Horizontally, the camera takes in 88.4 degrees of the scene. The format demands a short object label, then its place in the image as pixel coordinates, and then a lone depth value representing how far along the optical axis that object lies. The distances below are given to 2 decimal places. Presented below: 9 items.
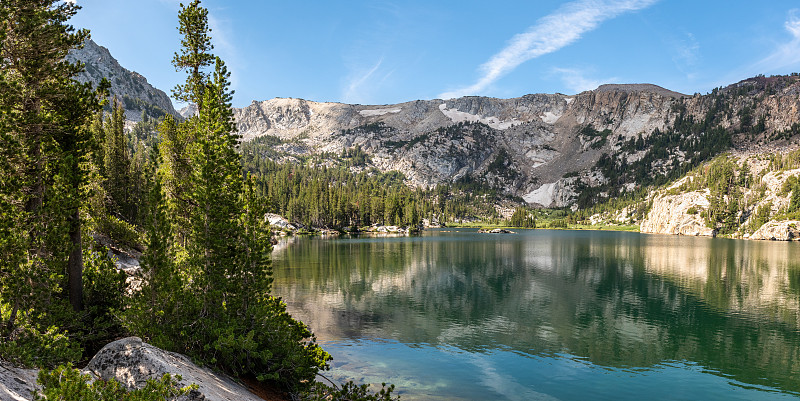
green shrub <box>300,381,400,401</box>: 19.19
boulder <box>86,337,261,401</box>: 13.30
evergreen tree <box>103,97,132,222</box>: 73.81
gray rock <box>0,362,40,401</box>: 10.66
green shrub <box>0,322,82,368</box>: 13.48
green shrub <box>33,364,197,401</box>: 9.70
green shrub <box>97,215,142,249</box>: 49.06
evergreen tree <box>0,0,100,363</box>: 16.19
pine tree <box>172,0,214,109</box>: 31.44
